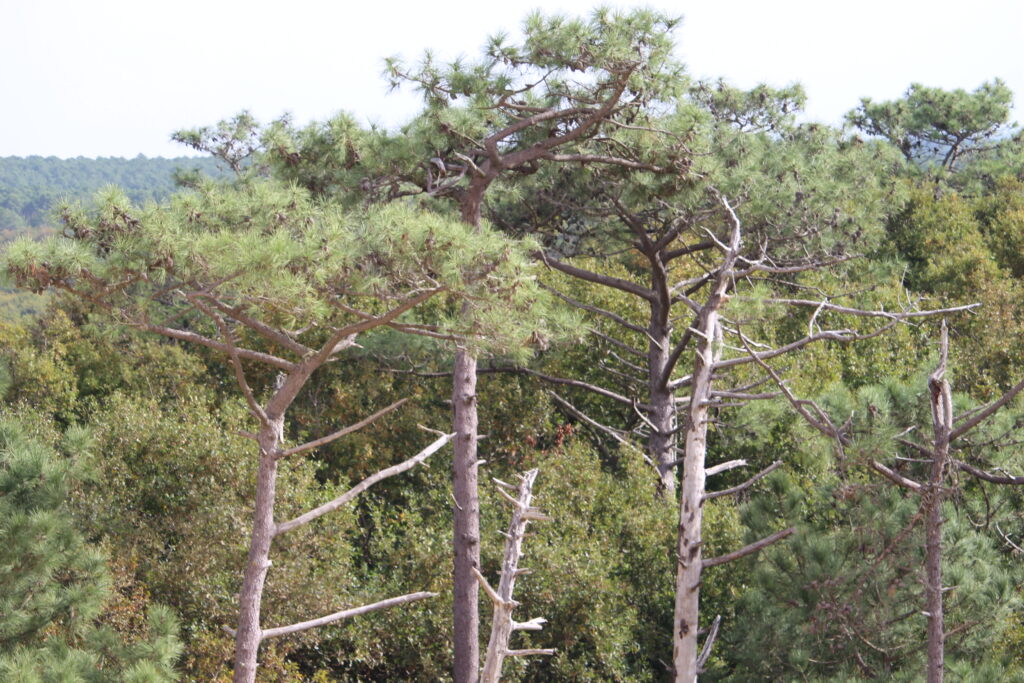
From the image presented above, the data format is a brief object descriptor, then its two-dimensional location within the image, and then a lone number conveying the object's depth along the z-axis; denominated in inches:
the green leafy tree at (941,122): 2142.0
